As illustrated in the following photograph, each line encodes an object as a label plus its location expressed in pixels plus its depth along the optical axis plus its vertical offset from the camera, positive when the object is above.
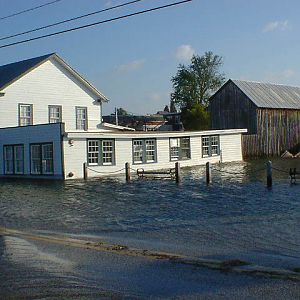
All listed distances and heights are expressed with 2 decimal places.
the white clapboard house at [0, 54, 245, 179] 32.38 +1.42
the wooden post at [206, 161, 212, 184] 26.24 -0.80
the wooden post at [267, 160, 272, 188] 24.17 -0.86
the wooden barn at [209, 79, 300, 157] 54.09 +4.14
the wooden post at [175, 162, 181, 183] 27.12 -0.76
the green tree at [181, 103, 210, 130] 76.19 +5.37
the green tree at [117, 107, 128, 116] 147.88 +13.02
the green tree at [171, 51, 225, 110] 98.06 +13.38
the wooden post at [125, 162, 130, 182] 29.39 -0.65
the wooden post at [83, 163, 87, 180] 31.64 -0.57
